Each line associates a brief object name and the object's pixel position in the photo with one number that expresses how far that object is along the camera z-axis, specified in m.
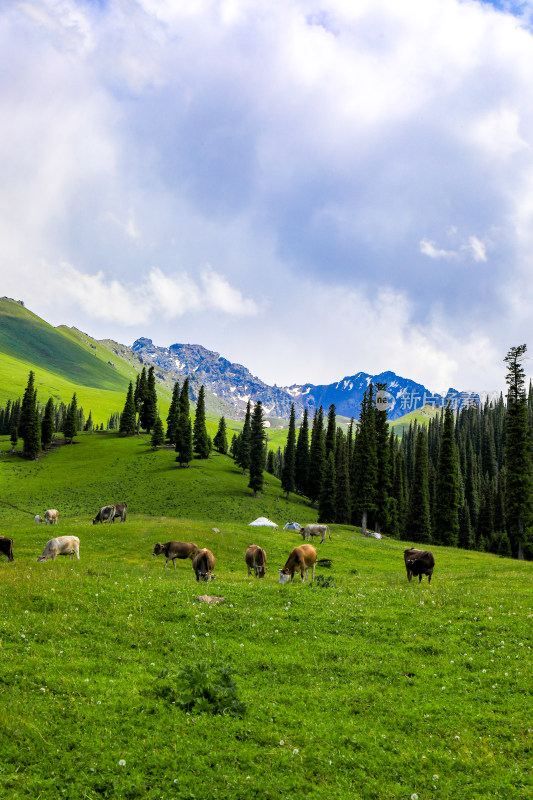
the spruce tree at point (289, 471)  116.06
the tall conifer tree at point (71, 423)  133.25
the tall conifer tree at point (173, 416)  133.26
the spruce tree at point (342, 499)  97.62
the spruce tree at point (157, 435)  124.00
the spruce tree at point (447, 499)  78.25
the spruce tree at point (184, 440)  109.06
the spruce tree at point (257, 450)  101.12
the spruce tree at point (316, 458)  118.00
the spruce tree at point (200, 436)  126.62
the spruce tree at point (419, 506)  87.25
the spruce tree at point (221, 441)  151.62
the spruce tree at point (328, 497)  96.81
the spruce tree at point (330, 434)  119.25
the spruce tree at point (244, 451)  120.12
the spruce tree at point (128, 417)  137.38
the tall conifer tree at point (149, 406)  142.75
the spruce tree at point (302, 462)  128.50
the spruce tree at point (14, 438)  126.56
